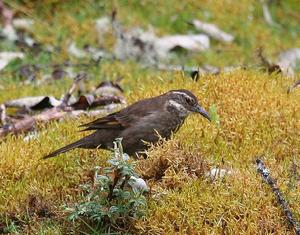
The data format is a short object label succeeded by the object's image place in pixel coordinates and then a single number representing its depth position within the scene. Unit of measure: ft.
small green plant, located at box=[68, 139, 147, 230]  36.19
